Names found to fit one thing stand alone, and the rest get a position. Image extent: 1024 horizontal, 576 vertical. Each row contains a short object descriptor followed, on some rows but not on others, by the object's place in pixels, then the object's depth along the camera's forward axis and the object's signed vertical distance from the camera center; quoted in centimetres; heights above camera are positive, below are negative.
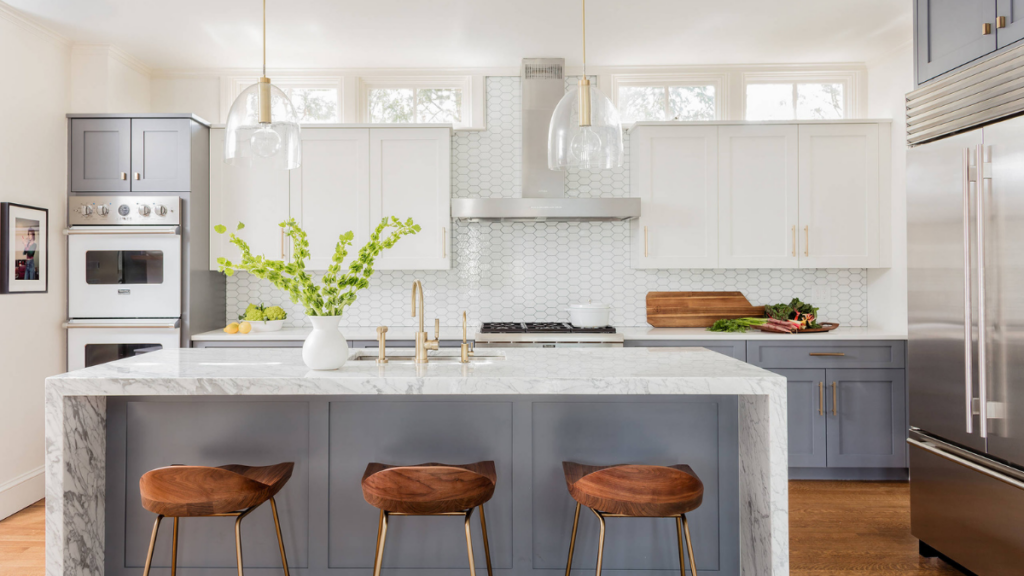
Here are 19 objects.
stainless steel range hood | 400 +114
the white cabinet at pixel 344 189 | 392 +69
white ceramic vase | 197 -18
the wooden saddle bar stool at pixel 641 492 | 166 -56
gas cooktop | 368 -24
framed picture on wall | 313 +25
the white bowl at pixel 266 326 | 392 -22
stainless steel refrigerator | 209 -21
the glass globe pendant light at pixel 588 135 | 185 +50
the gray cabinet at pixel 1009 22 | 208 +96
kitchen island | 212 -58
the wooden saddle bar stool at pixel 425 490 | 164 -55
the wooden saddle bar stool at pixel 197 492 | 167 -57
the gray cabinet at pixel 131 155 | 362 +85
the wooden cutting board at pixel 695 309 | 421 -13
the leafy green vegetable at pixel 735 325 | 385 -22
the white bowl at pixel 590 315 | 385 -15
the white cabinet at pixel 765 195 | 390 +64
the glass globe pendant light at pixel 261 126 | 180 +51
